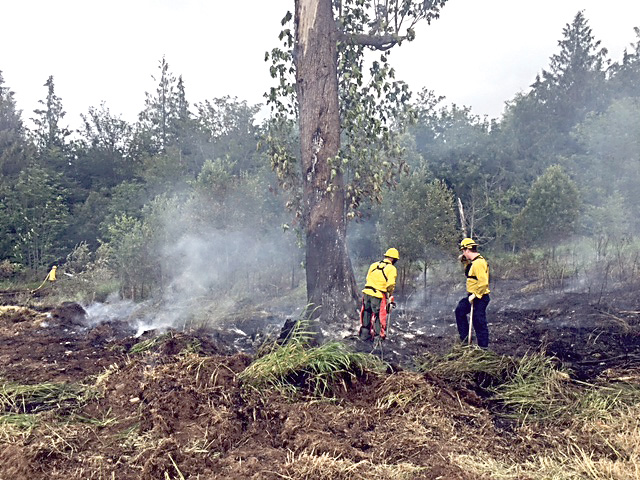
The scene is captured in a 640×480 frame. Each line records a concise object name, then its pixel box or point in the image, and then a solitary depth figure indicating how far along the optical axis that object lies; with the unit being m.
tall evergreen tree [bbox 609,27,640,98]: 32.41
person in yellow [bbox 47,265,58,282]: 16.52
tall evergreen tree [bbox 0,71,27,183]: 30.14
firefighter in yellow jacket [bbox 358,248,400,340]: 7.51
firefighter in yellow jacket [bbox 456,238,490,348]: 7.05
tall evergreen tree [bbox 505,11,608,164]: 32.44
